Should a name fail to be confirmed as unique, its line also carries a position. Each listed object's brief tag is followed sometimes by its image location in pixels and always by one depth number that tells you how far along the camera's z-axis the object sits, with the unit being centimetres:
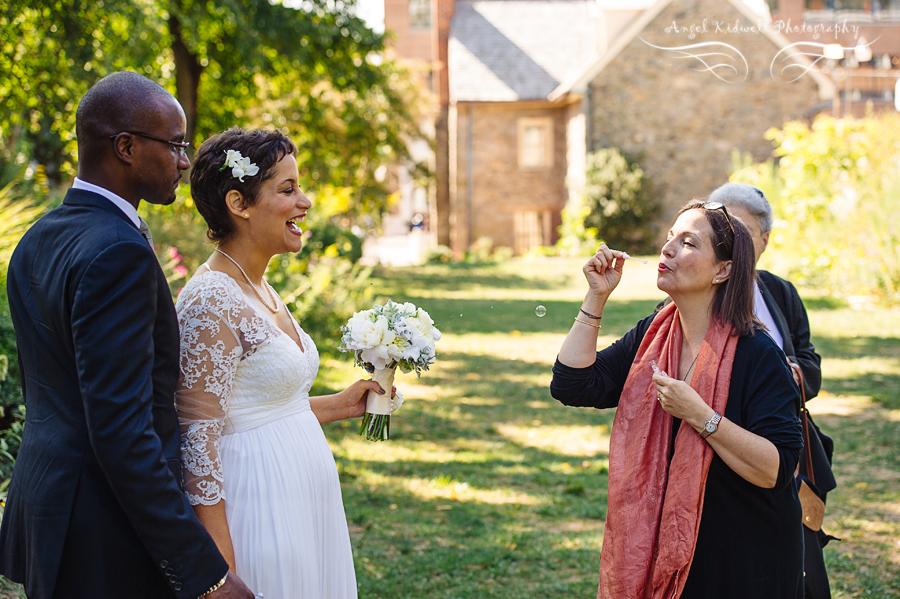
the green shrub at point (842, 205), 1309
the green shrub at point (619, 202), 2452
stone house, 2494
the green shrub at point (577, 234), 2441
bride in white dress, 220
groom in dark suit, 179
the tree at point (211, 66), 1040
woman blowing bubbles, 249
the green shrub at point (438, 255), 2591
